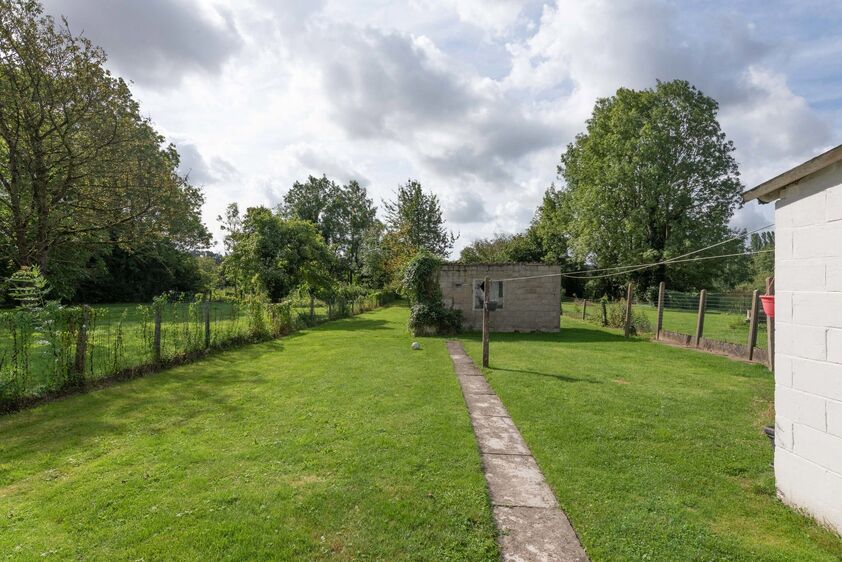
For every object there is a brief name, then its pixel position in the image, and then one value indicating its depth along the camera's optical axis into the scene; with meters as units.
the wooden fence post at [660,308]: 12.89
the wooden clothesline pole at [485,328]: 9.12
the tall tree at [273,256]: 19.64
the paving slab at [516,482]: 3.44
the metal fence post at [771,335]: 7.50
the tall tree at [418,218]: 40.34
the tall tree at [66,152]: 8.68
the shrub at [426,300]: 15.07
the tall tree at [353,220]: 48.31
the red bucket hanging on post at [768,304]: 5.52
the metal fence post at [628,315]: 14.16
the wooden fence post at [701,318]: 10.81
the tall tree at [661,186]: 26.97
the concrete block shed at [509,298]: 16.03
